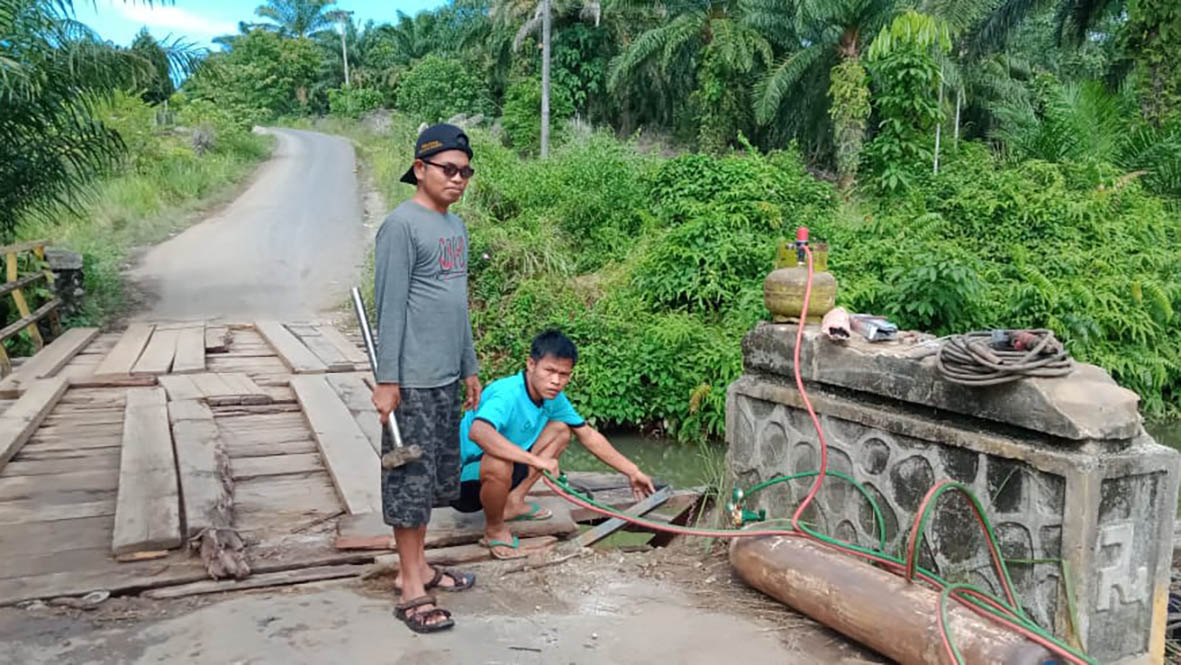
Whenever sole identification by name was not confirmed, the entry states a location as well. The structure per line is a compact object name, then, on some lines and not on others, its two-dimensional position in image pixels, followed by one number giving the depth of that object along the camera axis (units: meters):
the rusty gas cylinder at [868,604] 2.80
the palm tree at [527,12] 24.88
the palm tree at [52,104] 8.55
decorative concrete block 2.88
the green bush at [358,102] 42.12
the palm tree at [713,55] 21.89
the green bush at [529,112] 26.38
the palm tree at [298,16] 50.31
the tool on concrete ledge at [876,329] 3.70
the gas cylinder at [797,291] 3.98
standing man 3.26
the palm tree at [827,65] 19.30
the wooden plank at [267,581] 3.50
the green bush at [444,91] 31.00
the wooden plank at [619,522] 4.23
